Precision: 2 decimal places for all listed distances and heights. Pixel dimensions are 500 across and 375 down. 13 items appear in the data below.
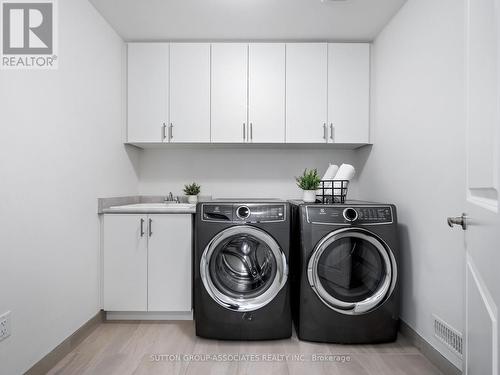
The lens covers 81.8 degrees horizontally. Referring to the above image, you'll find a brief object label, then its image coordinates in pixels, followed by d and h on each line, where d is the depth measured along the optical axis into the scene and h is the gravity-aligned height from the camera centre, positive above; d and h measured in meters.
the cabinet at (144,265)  2.20 -0.61
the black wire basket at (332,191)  2.18 -0.04
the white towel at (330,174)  2.30 +0.10
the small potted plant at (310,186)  2.19 +0.00
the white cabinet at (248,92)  2.51 +0.82
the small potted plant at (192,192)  2.76 -0.06
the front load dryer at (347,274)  1.87 -0.57
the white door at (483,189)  0.71 -0.01
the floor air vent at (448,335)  1.50 -0.81
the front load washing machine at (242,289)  1.90 -0.62
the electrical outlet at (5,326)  1.34 -0.66
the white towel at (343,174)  2.17 +0.09
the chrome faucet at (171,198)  2.78 -0.13
